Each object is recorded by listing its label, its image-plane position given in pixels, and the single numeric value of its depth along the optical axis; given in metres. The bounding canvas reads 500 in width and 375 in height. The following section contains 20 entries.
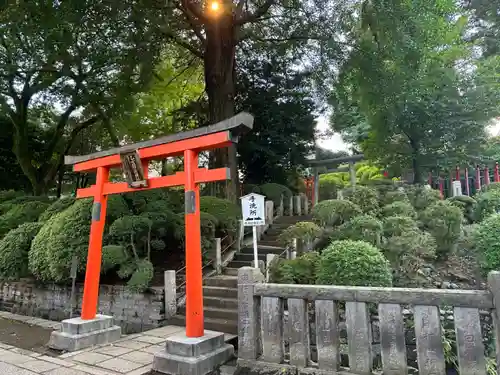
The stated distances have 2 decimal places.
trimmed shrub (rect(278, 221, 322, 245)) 7.05
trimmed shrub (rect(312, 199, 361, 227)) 7.74
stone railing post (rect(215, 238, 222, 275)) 8.23
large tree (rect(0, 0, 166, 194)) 8.73
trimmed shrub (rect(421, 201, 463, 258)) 7.08
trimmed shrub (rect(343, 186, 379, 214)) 8.45
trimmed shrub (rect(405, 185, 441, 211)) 9.05
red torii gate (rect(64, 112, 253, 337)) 5.05
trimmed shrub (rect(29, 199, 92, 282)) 7.79
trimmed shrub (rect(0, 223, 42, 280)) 9.24
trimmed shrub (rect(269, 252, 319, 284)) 6.01
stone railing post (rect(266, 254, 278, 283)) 6.43
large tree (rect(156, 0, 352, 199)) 10.48
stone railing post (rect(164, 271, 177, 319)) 7.13
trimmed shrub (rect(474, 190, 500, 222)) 8.30
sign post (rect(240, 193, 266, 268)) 6.29
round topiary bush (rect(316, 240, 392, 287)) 5.09
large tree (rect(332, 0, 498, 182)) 8.74
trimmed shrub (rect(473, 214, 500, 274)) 5.83
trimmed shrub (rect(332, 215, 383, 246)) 6.57
